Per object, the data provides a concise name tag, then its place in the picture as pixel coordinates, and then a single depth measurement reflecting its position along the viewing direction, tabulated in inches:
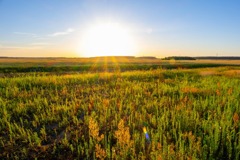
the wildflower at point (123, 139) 83.3
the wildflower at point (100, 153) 77.9
